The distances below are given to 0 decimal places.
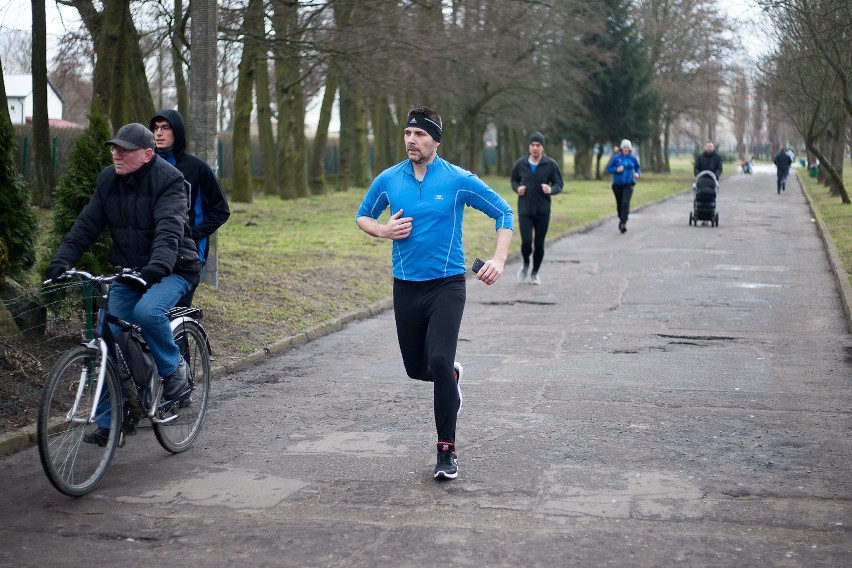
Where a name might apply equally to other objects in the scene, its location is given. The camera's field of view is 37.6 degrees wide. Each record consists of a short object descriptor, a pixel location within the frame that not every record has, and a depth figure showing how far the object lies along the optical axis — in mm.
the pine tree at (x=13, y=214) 9977
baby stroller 27438
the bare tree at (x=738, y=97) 65969
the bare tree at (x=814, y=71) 27000
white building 70212
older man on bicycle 6758
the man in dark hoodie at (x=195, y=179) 8445
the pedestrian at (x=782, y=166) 50188
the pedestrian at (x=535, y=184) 16406
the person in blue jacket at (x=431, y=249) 6664
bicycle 6035
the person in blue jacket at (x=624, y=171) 25641
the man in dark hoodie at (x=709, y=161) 27016
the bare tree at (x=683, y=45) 65375
